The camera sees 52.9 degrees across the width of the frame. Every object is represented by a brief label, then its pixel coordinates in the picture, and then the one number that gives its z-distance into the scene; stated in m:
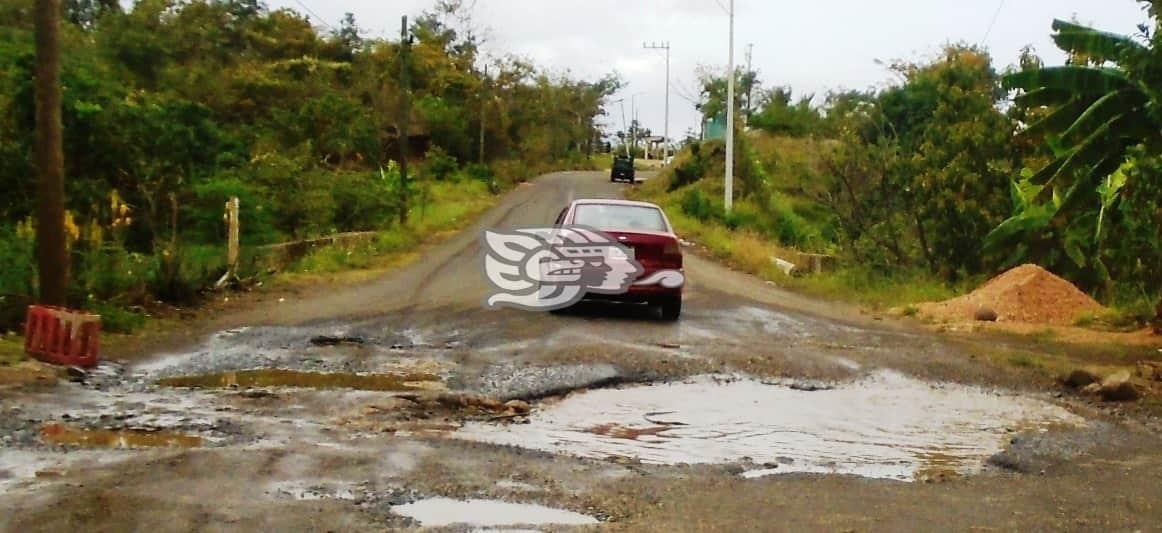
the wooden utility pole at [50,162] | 11.66
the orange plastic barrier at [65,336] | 10.55
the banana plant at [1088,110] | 15.96
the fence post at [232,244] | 18.25
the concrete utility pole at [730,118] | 36.12
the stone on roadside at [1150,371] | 12.08
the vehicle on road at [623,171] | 68.38
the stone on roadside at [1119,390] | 10.66
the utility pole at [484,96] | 67.34
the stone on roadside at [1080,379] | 11.38
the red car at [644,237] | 14.73
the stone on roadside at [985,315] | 17.81
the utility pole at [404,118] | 34.41
